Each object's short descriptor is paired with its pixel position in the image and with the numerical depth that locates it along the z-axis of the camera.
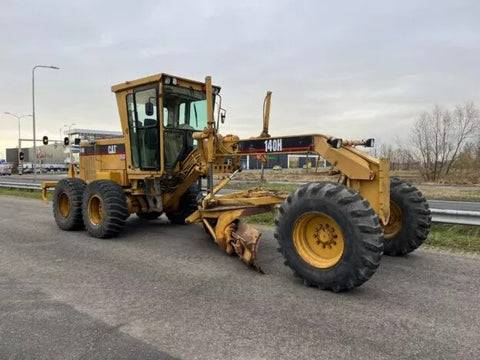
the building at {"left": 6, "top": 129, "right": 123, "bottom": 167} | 80.25
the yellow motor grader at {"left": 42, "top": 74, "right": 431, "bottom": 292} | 4.64
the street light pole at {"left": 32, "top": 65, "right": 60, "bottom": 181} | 26.77
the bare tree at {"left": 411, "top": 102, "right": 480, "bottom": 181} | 31.09
